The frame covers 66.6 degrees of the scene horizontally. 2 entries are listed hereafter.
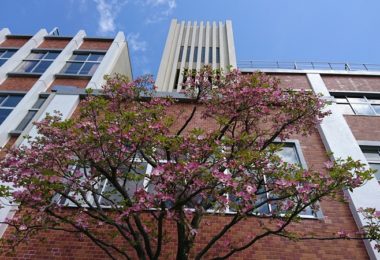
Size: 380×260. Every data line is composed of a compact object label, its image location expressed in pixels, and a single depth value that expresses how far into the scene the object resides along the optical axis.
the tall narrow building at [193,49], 27.33
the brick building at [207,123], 7.53
